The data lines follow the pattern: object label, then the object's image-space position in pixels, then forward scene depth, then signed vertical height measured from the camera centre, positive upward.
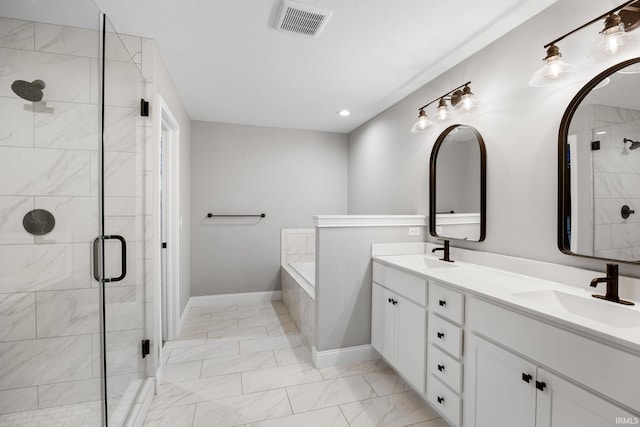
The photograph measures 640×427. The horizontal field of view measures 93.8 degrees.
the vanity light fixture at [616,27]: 1.26 +0.79
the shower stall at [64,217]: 1.17 -0.02
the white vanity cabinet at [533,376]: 0.93 -0.61
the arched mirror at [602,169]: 1.32 +0.21
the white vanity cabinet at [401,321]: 1.84 -0.75
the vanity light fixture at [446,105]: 2.04 +0.80
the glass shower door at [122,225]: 1.58 -0.07
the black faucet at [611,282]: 1.27 -0.30
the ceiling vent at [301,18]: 1.69 +1.16
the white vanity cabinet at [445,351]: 1.53 -0.75
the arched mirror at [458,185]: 2.09 +0.21
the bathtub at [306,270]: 3.12 -0.69
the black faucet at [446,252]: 2.24 -0.29
